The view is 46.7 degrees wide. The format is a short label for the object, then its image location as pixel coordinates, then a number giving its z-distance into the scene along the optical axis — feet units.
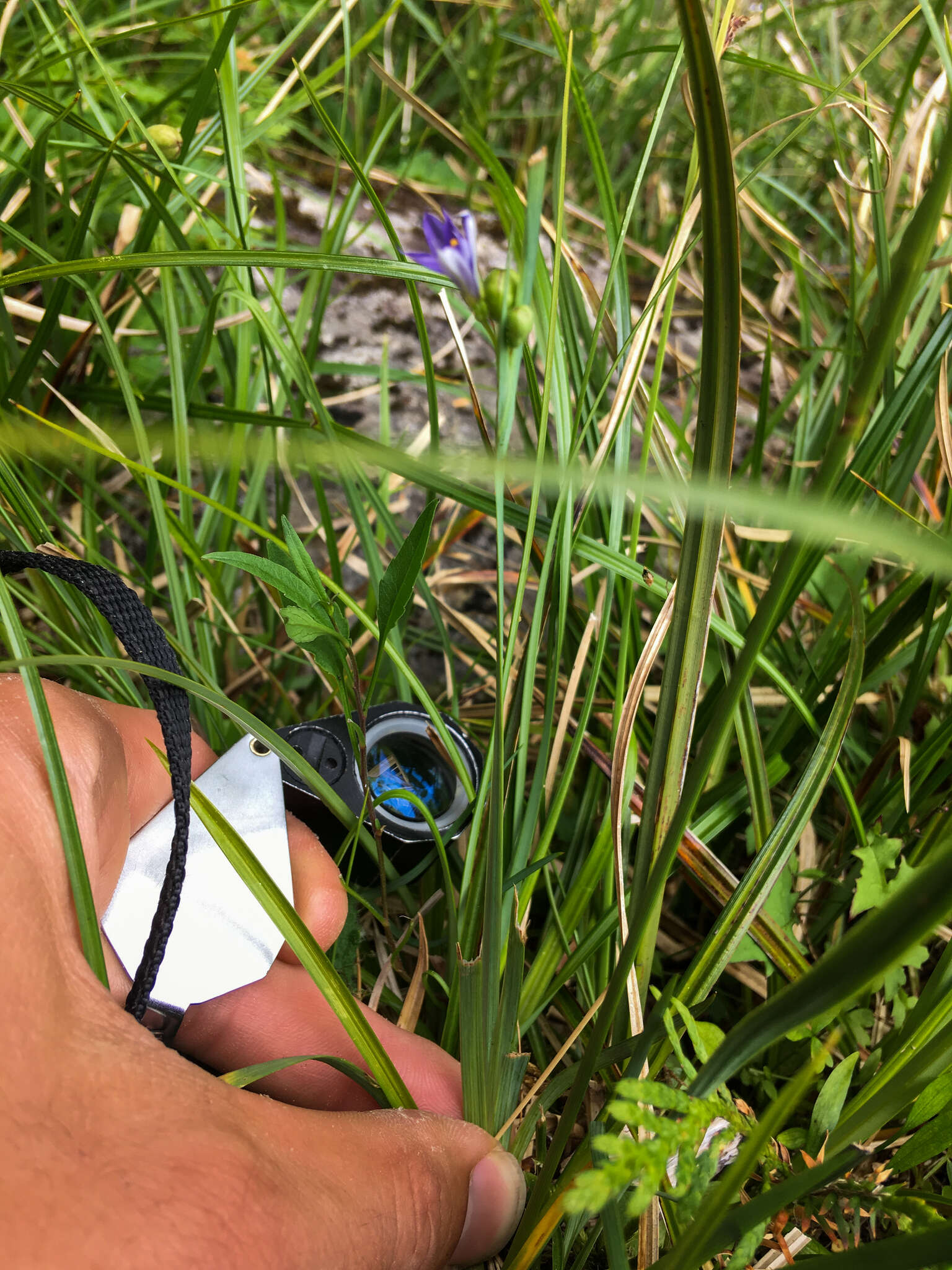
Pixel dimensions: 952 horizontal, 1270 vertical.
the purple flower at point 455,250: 0.58
